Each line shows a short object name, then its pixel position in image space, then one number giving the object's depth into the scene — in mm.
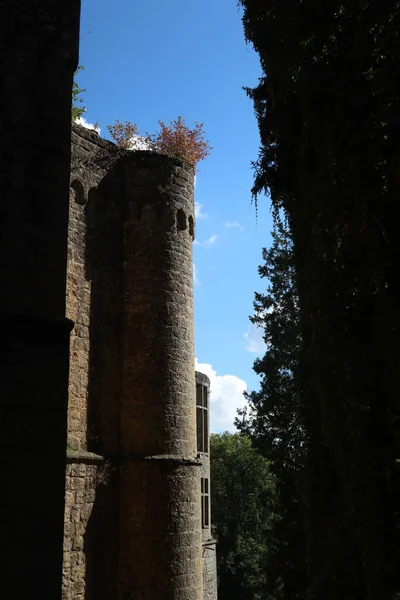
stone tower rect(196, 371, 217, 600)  15609
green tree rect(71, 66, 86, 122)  12656
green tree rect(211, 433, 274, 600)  31828
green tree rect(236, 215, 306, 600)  18844
